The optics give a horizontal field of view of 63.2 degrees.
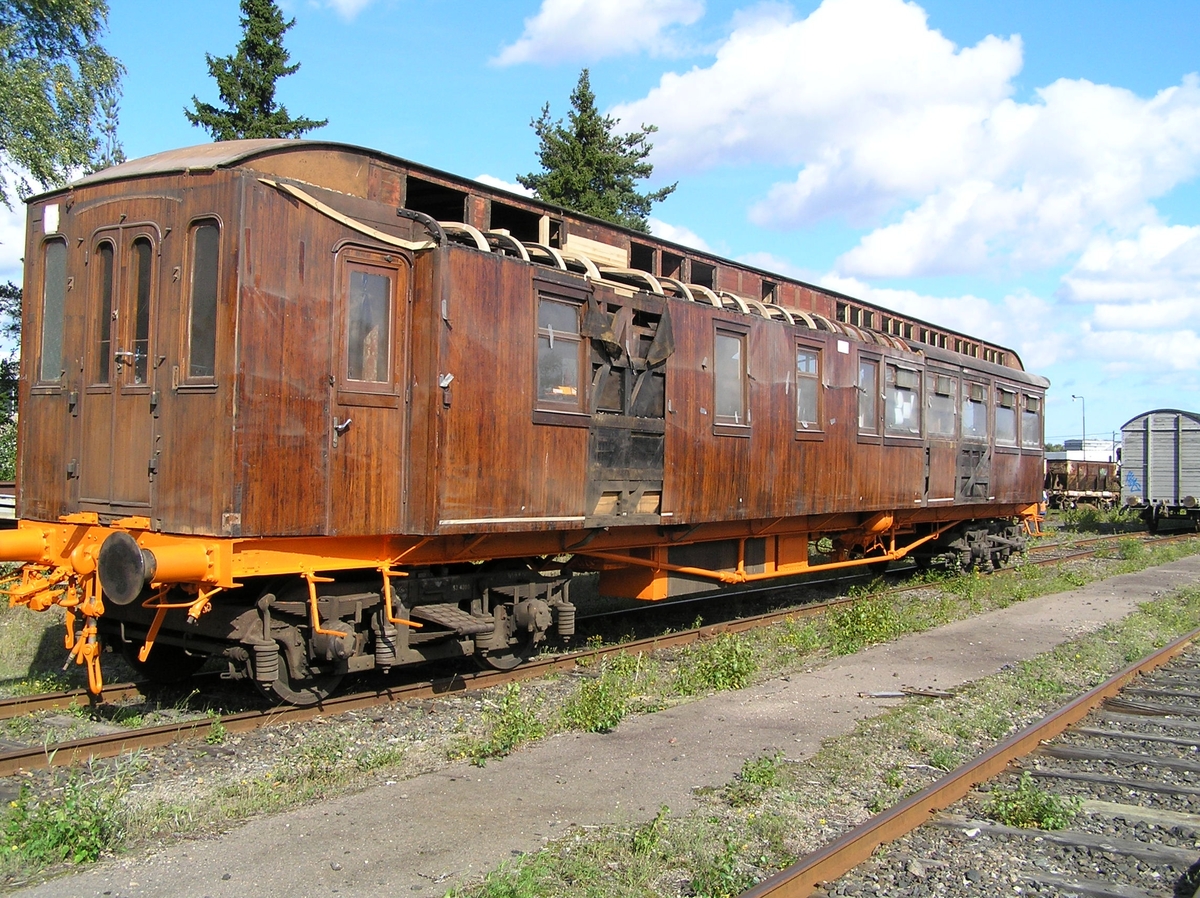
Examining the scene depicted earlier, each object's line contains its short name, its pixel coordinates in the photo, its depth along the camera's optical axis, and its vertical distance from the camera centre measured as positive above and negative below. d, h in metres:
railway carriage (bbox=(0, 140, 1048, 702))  6.66 +0.48
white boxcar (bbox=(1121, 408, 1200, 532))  28.22 +0.59
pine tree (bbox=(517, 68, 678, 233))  30.06 +9.99
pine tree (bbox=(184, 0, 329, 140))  23.66 +9.55
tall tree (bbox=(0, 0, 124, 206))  16.09 +6.58
